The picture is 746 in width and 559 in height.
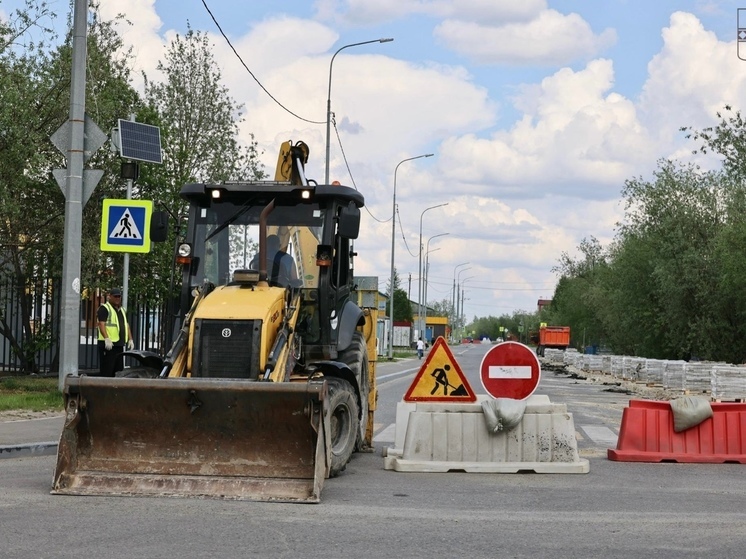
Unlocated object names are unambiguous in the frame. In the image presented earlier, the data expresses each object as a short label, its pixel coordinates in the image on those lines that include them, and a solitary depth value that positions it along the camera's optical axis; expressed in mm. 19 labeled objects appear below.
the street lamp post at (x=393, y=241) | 66888
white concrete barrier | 11750
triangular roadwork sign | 12281
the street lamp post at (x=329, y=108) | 36094
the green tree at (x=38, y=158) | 21266
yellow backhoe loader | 9508
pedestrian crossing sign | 17188
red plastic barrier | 13141
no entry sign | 11766
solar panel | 19453
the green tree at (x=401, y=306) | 140500
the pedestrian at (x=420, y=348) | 77469
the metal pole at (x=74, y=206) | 16969
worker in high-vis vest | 17359
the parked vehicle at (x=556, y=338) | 87938
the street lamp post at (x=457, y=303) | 160250
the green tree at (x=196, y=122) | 31750
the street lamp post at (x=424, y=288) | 96450
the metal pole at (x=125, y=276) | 19094
